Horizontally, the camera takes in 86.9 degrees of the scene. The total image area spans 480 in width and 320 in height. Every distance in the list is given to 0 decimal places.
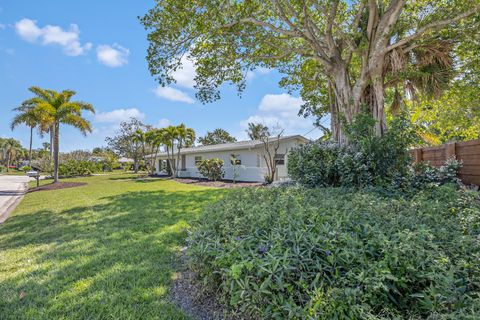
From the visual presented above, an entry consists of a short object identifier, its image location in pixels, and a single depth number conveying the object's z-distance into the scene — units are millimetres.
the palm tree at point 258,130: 16875
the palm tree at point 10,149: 56125
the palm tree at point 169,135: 22672
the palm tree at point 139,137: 29906
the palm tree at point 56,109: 15734
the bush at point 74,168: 24862
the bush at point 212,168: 18688
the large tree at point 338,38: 7766
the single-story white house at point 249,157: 17645
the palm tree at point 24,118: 17562
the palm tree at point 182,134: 22766
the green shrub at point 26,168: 42450
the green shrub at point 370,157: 5879
